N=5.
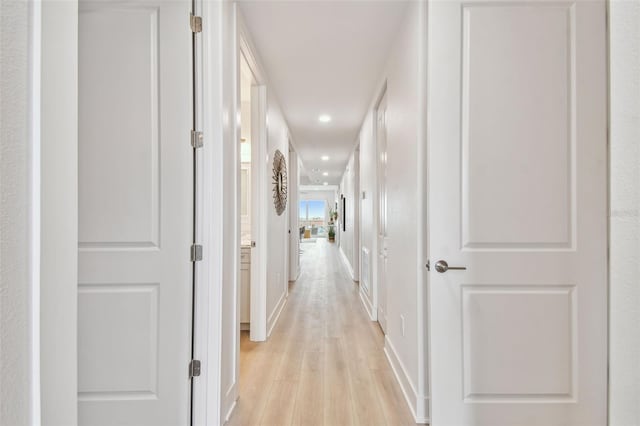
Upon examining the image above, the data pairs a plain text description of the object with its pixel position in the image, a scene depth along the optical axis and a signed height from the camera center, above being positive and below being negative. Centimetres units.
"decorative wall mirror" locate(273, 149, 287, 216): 371 +39
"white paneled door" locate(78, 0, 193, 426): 158 -2
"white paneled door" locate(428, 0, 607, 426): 153 -2
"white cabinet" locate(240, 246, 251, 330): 317 -71
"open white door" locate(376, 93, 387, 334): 329 +2
